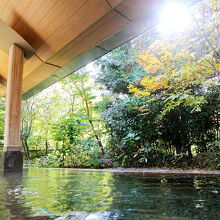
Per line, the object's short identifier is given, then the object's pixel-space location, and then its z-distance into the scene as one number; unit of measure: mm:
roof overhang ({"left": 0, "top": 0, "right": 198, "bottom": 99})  2145
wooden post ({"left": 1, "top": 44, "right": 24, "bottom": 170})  3002
